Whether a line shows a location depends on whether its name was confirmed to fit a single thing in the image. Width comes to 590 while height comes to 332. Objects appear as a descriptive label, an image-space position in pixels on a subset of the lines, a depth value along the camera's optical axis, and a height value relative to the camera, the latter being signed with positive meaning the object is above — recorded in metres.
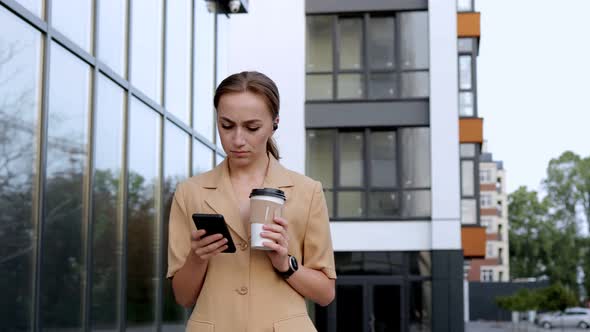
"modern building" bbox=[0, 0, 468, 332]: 6.55 +1.00
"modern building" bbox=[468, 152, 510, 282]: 85.94 -0.18
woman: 2.65 -0.05
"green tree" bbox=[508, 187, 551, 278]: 76.25 -0.83
